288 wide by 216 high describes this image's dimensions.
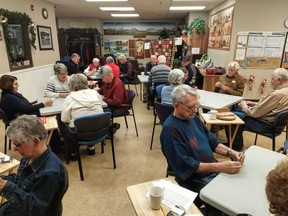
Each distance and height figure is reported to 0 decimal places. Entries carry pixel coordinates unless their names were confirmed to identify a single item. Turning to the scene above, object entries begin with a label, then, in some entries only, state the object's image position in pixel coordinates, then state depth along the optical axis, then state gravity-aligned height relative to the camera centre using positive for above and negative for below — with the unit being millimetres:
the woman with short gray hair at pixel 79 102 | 2502 -646
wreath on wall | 4233 +435
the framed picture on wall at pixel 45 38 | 5781 +186
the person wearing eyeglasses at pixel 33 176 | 1117 -689
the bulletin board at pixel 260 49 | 4934 -38
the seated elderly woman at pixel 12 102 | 2637 -695
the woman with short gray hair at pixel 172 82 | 3064 -507
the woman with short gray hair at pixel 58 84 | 3334 -605
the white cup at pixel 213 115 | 2562 -784
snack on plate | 2574 -810
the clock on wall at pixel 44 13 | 5899 +842
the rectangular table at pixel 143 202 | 1098 -814
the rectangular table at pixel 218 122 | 2492 -840
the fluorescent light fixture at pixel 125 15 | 9181 +1268
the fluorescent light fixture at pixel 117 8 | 7180 +1210
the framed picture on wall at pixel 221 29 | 5403 +484
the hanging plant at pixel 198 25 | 7270 +700
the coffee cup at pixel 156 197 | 1100 -741
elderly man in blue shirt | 1476 -714
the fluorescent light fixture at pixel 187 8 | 6910 +1232
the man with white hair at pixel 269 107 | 2555 -709
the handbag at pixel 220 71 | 5570 -605
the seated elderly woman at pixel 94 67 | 5768 -599
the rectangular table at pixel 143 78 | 4839 -745
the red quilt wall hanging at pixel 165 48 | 8906 -81
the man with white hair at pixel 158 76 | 4461 -600
